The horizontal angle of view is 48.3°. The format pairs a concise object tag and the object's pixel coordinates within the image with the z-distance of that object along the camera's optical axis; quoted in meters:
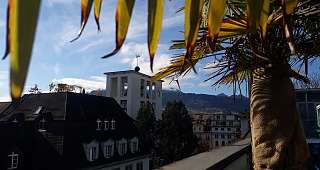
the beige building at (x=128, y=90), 34.53
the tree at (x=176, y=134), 26.94
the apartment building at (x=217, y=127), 56.66
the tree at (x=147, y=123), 27.91
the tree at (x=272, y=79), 1.41
